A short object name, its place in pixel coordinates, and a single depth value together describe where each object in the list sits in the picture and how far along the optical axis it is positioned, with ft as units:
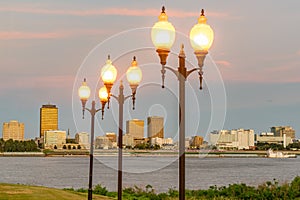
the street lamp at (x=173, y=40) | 34.22
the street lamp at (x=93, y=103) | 62.03
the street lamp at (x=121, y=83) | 47.88
